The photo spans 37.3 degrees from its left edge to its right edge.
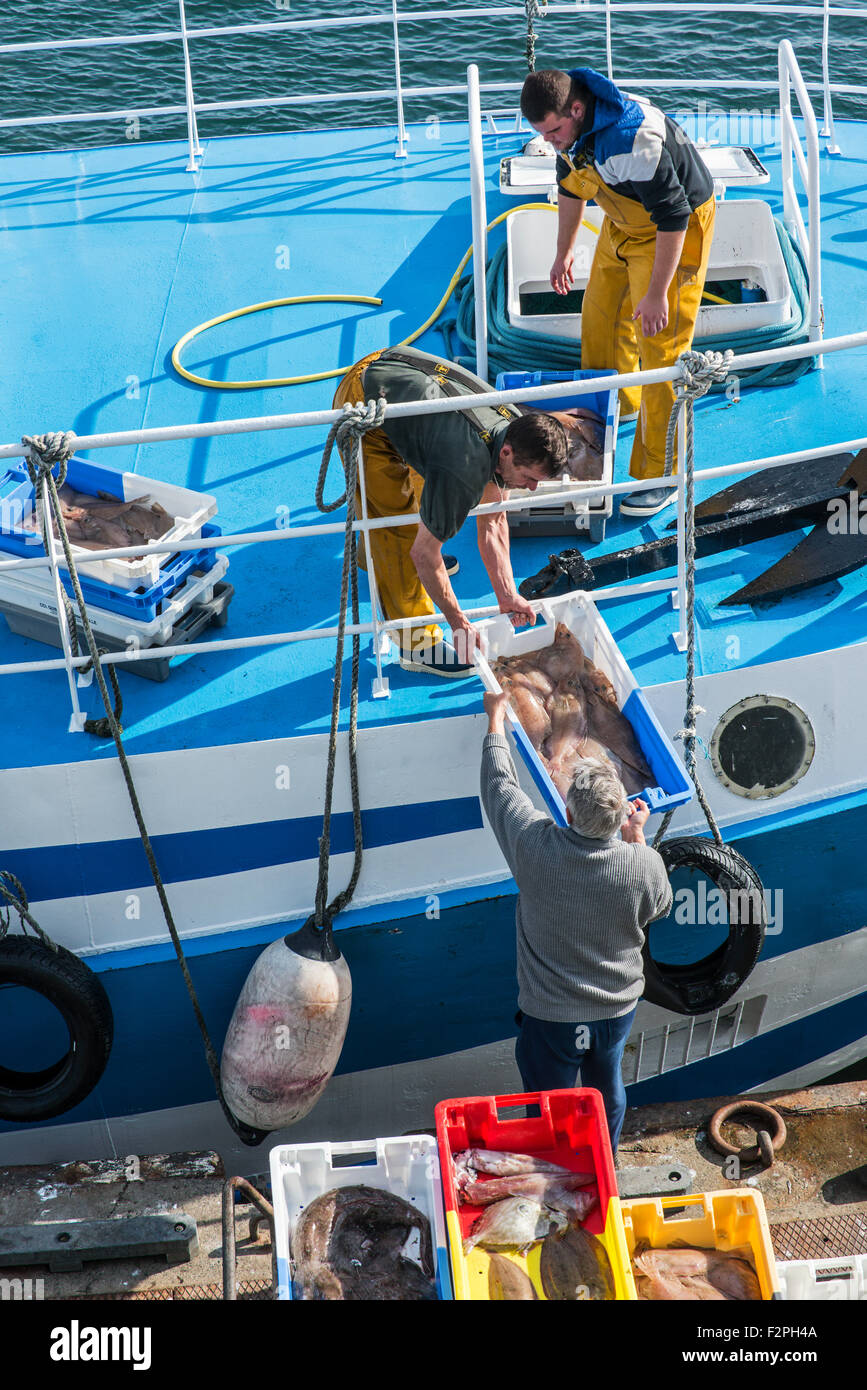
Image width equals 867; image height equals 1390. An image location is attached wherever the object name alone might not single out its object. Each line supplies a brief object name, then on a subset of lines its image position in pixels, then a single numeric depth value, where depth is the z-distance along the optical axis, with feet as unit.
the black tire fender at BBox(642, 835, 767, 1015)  15.24
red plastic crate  12.89
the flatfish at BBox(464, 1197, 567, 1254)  12.57
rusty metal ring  16.84
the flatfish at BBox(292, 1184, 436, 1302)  12.82
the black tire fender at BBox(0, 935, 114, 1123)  14.79
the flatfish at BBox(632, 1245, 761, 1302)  12.81
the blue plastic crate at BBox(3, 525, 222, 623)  15.42
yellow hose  20.65
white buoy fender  14.85
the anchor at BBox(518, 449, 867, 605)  17.01
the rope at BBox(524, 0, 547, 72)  23.80
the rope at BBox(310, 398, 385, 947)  13.56
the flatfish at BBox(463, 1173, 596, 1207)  12.95
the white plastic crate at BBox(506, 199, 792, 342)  21.86
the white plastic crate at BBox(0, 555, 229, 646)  15.66
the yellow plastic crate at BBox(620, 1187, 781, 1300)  13.25
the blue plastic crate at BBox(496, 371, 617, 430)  17.69
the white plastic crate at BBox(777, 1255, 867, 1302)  13.01
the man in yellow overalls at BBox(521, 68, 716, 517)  16.17
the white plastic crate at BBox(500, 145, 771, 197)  22.59
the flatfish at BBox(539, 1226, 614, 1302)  12.25
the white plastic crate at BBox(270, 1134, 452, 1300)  13.64
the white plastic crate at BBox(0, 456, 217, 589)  15.47
